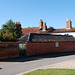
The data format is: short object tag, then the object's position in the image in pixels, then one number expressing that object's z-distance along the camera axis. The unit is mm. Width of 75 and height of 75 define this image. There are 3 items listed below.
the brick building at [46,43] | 21934
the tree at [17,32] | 31503
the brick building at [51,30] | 37488
